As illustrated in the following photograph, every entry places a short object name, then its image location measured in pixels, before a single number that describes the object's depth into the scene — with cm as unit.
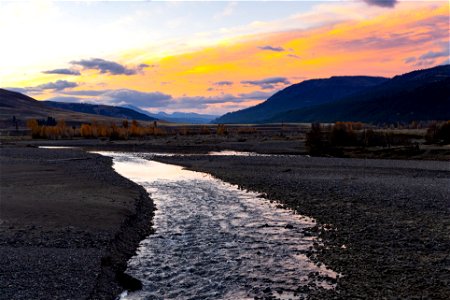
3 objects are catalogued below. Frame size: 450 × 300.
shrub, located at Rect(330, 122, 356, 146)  7788
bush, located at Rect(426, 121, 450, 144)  7519
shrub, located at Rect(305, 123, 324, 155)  6925
